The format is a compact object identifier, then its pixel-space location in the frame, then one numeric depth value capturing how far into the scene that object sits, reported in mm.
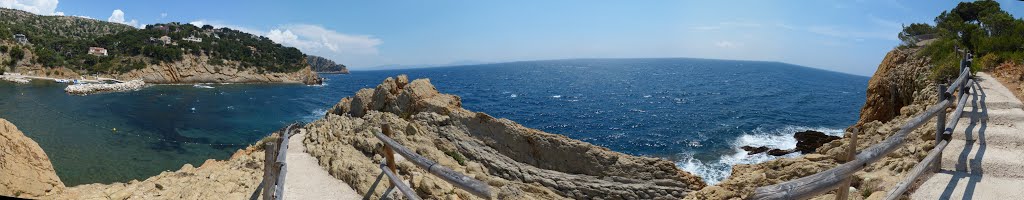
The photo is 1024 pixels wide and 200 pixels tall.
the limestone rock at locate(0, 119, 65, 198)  8867
